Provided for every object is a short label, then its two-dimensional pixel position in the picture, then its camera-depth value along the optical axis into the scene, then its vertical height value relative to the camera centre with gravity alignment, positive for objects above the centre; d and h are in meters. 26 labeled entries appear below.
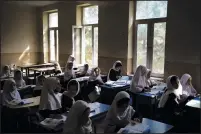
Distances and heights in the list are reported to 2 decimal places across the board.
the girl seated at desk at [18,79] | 4.70 -0.65
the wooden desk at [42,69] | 7.05 -0.64
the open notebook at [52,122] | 2.31 -0.84
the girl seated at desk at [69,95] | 3.08 -0.68
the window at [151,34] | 5.51 +0.50
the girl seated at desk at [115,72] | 5.51 -0.57
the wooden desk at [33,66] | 7.55 -0.57
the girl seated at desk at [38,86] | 4.05 -0.73
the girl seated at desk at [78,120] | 2.16 -0.75
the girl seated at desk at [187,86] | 4.20 -0.73
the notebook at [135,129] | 2.14 -0.84
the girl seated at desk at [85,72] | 6.56 -0.66
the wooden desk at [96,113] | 2.31 -0.85
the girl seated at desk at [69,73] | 5.96 -0.64
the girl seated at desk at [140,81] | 4.18 -0.64
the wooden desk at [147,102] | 3.81 -0.97
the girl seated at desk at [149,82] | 4.62 -0.72
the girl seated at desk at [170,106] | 3.28 -0.89
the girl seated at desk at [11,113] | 3.21 -0.98
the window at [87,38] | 7.39 +0.52
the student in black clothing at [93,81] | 5.05 -0.76
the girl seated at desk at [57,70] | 6.94 -0.64
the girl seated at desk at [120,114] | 2.44 -0.78
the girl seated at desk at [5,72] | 6.48 -0.67
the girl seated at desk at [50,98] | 2.97 -0.72
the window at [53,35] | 9.06 +0.78
